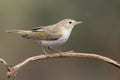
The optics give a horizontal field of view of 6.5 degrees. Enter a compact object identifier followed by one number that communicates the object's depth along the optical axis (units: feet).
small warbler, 23.81
